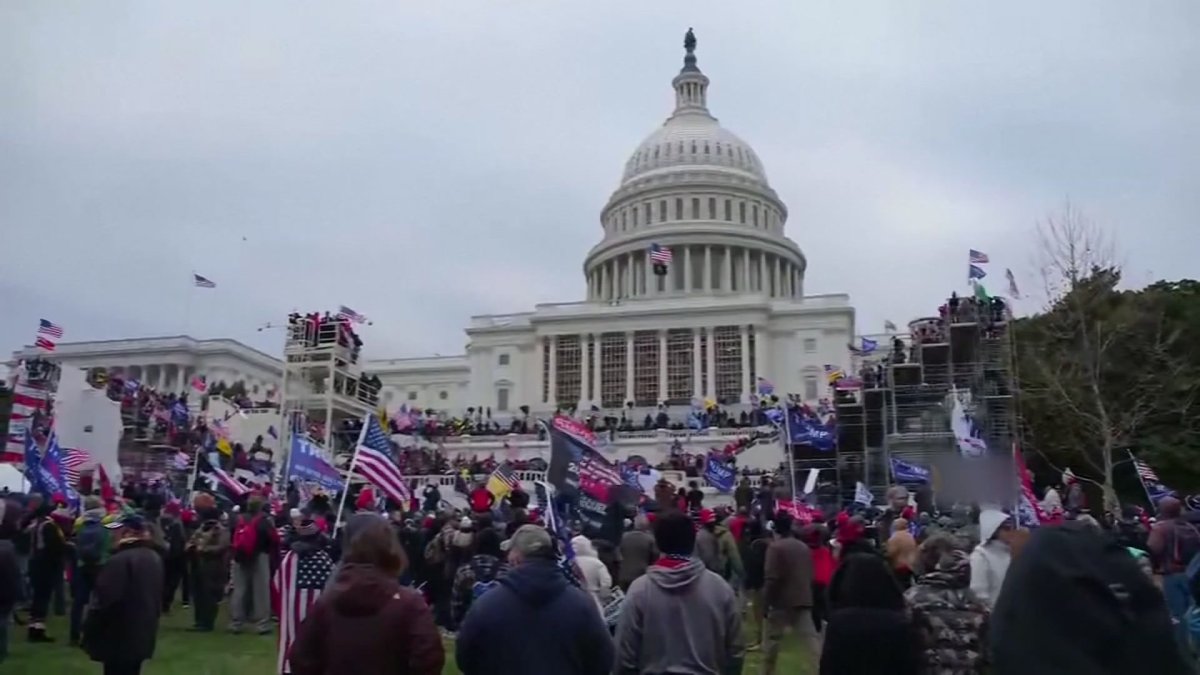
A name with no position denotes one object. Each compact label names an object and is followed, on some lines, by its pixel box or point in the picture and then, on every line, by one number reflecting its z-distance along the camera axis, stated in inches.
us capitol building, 2746.1
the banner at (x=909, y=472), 895.1
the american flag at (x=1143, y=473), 853.8
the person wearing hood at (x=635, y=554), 366.3
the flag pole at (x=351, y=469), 474.8
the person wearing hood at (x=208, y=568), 495.2
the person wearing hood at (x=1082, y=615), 124.0
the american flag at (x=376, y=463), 507.8
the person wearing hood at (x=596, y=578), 314.5
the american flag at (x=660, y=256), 2588.6
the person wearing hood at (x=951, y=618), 215.5
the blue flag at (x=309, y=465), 616.4
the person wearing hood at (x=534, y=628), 186.1
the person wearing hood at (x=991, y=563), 275.1
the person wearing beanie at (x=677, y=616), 207.3
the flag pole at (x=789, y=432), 1029.5
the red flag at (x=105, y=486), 653.1
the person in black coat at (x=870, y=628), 190.5
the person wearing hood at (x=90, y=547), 419.5
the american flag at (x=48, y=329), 1322.6
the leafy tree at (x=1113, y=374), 1272.1
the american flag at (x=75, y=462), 708.7
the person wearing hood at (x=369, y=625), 172.7
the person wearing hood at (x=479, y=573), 285.4
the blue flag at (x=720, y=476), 1000.2
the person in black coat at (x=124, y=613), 278.4
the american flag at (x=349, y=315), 1717.8
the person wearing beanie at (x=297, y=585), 301.1
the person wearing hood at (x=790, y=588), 369.1
